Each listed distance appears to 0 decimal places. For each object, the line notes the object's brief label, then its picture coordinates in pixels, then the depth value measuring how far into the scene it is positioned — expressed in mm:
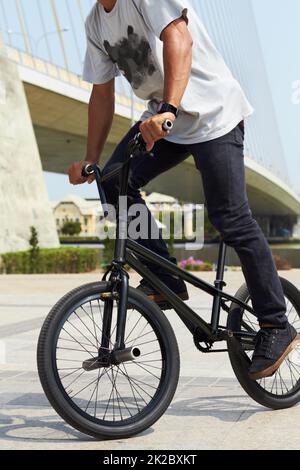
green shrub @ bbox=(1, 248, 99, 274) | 22891
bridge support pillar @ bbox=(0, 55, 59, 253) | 25797
